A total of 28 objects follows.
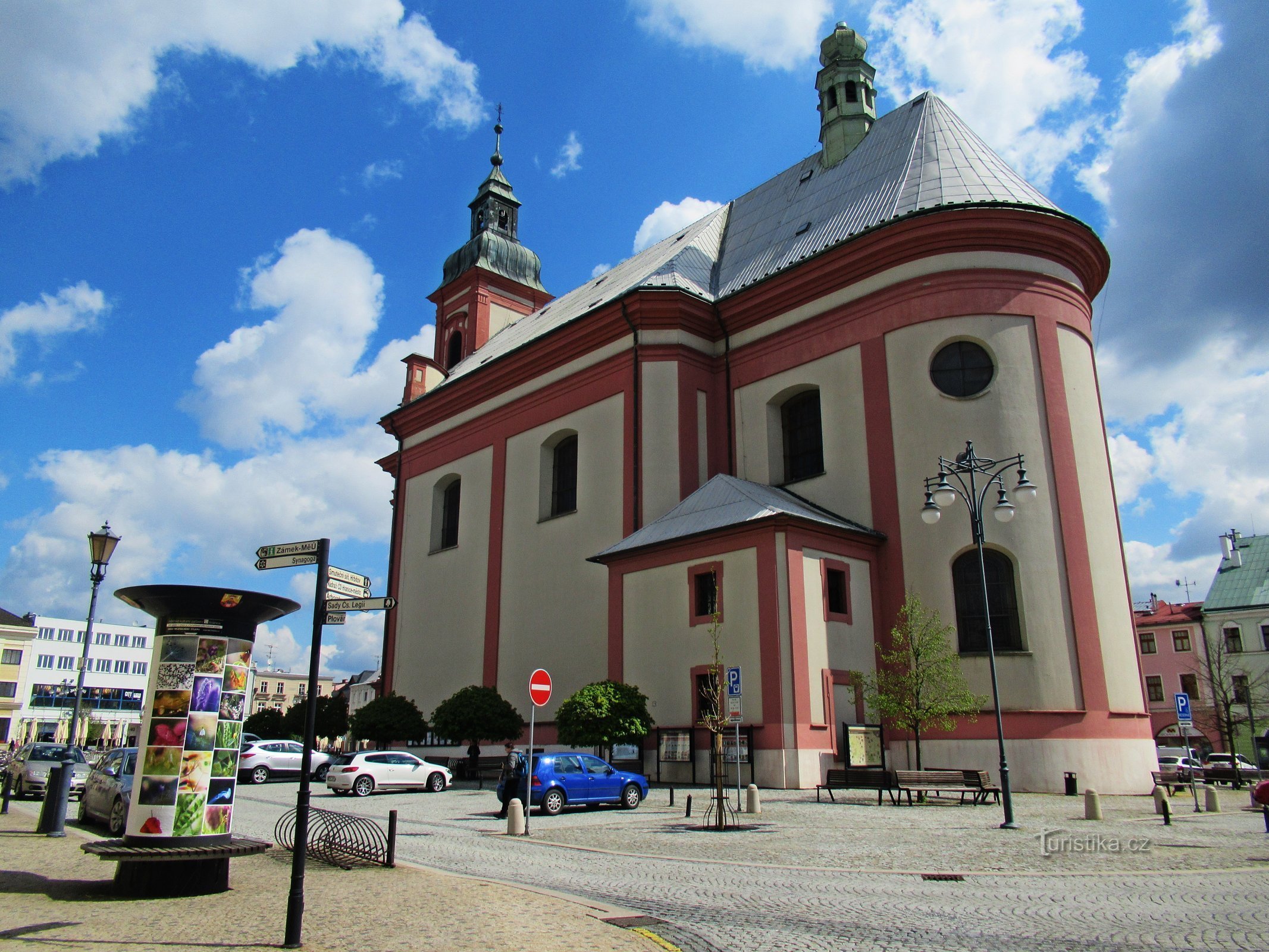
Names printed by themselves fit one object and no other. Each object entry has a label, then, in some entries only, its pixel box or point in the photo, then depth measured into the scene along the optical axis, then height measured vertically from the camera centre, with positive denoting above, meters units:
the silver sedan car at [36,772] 22.75 -0.87
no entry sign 15.21 +0.77
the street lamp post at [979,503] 14.25 +3.94
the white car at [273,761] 27.47 -0.74
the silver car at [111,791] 14.64 -0.88
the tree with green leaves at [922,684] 19.27 +1.05
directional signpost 7.01 +1.12
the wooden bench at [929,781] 16.97 -0.84
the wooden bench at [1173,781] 22.05 -1.10
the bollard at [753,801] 15.81 -1.11
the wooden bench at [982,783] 17.52 -0.90
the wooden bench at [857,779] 18.41 -0.87
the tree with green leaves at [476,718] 27.50 +0.51
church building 21.06 +7.40
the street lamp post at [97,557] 14.98 +2.94
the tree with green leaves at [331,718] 38.34 +0.71
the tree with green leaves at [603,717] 21.45 +0.41
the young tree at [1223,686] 46.44 +2.50
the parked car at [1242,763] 34.32 -1.43
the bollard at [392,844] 9.88 -1.13
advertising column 8.84 +0.21
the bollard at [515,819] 13.84 -1.21
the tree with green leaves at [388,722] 31.69 +0.46
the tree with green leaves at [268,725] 41.78 +0.46
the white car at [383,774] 22.05 -0.92
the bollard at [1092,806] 14.67 -1.10
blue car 17.19 -0.90
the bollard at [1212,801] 17.45 -1.25
